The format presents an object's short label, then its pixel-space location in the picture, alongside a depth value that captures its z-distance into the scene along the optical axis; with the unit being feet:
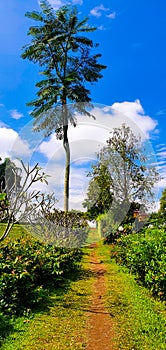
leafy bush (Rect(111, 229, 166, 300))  15.81
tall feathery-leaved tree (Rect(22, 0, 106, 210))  48.62
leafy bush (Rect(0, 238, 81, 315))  14.12
